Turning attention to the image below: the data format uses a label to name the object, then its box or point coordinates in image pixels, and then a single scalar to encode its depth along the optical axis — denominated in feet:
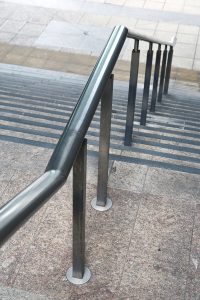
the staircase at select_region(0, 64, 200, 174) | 13.32
